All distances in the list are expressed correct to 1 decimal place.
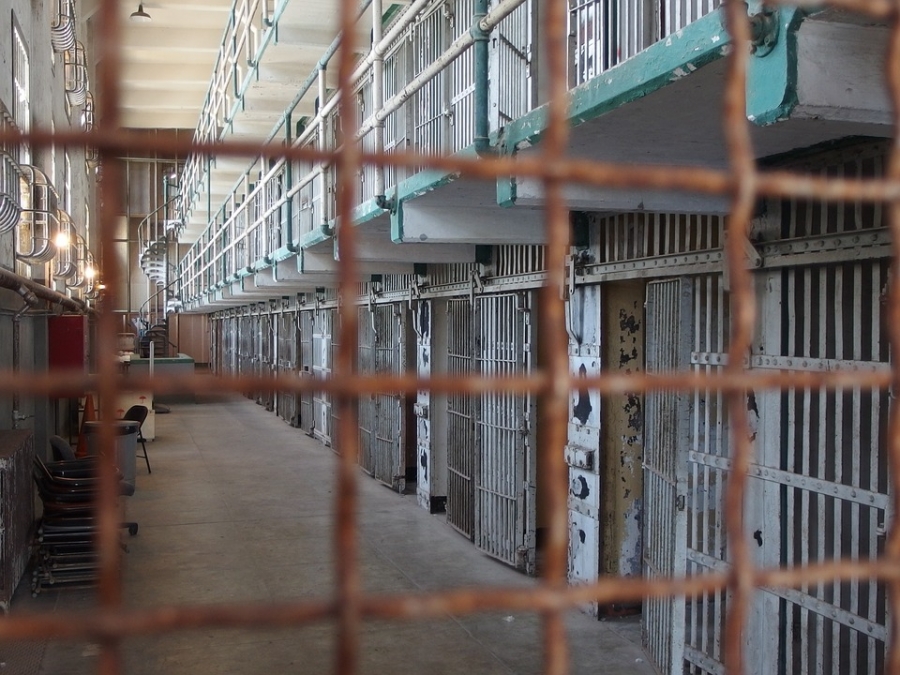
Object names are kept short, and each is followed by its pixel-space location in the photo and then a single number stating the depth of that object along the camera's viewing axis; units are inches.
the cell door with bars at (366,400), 400.5
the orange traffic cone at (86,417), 399.2
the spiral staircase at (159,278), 943.7
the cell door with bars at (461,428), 285.1
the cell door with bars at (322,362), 492.1
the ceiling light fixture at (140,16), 542.7
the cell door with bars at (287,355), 600.7
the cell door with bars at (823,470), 121.0
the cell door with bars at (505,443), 247.3
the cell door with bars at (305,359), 551.8
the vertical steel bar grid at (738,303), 45.7
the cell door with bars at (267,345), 681.6
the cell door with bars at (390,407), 360.5
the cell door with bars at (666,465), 165.9
